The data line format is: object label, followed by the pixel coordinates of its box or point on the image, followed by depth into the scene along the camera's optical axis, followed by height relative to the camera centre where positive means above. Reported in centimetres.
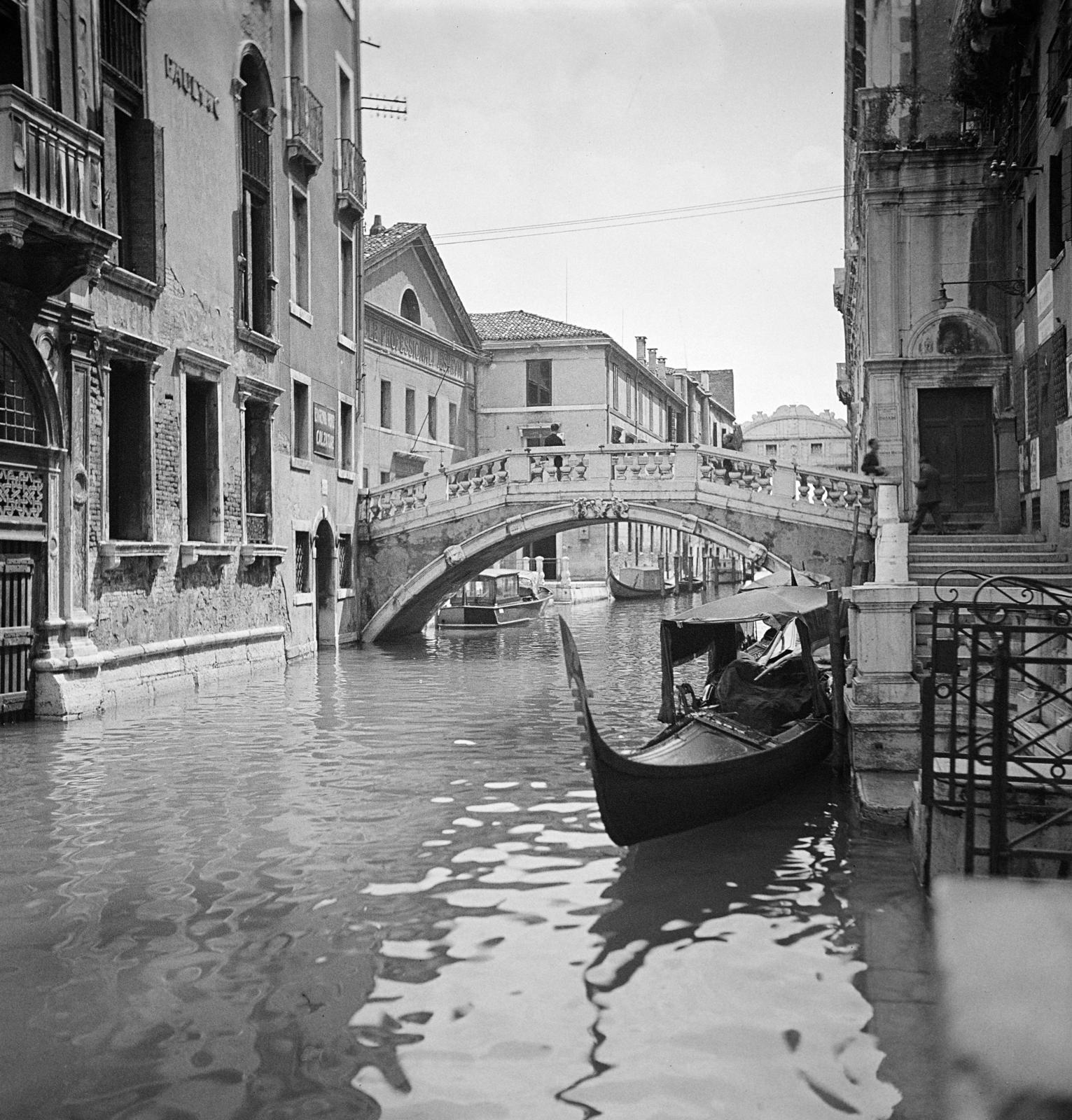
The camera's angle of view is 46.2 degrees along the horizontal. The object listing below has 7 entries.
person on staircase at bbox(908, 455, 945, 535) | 1463 +67
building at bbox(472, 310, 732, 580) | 3556 +477
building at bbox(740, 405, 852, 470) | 6762 +634
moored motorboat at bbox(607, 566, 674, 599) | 3678 -80
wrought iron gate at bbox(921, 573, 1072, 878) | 463 -94
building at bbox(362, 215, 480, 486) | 2603 +465
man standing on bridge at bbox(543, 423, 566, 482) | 1861 +191
